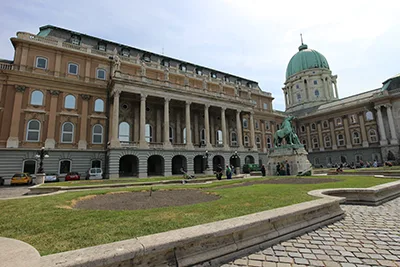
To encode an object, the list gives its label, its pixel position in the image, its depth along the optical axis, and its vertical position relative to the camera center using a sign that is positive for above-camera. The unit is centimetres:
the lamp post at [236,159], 3466 +81
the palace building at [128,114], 2635 +858
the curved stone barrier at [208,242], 267 -125
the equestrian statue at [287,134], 2214 +296
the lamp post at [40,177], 1984 -75
